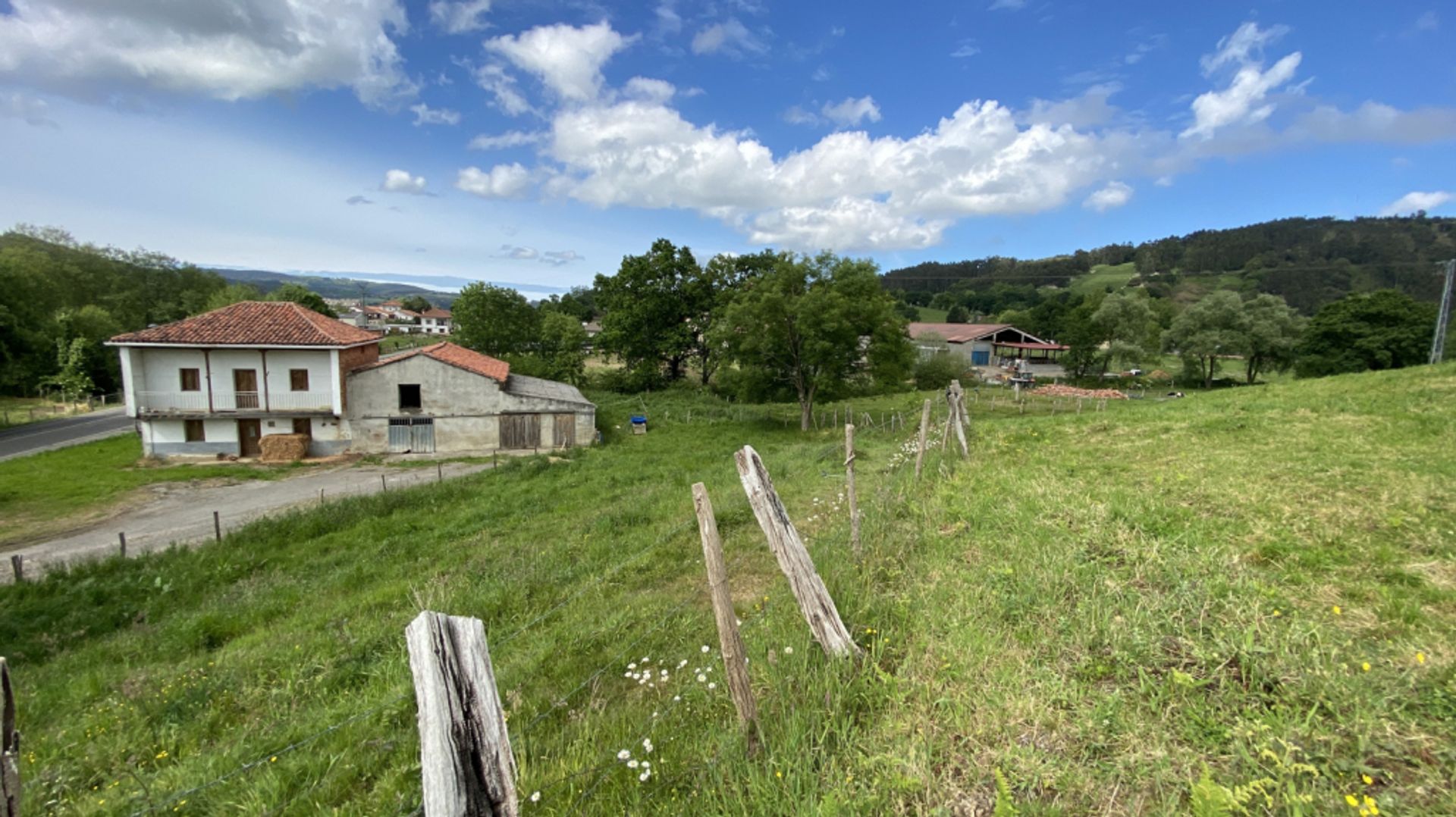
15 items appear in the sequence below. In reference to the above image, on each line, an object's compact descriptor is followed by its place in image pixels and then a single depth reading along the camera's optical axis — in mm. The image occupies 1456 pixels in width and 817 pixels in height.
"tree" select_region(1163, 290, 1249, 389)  41125
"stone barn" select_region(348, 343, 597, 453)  24484
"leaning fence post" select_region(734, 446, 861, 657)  3305
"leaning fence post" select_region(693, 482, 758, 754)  2785
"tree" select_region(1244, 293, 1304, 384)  40750
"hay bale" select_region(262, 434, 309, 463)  23469
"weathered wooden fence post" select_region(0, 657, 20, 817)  1723
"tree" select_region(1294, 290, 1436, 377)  35438
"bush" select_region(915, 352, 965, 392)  44000
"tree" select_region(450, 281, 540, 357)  41750
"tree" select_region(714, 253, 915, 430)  27047
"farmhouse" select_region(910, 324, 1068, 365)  58938
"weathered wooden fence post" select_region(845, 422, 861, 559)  5020
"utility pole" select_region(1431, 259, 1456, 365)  24938
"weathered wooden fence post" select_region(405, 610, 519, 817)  1664
